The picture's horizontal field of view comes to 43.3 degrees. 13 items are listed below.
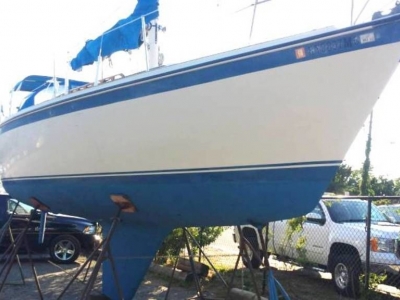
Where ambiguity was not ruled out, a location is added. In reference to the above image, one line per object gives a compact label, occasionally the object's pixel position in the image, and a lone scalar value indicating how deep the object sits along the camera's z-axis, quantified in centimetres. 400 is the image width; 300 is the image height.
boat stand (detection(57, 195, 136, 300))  496
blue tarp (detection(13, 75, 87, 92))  795
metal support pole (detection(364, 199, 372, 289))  717
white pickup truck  747
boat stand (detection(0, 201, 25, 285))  787
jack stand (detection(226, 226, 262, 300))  556
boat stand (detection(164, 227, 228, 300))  648
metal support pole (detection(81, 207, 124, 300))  491
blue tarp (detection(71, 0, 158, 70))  533
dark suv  1054
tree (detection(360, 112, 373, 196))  2470
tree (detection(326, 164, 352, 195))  3149
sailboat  388
